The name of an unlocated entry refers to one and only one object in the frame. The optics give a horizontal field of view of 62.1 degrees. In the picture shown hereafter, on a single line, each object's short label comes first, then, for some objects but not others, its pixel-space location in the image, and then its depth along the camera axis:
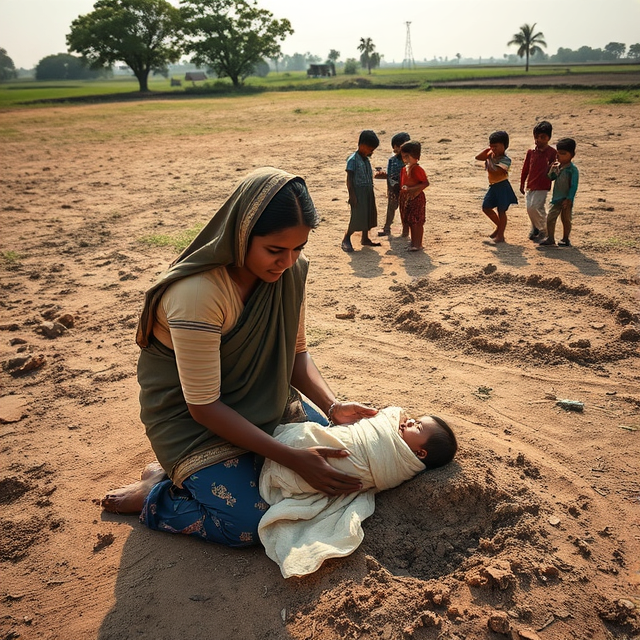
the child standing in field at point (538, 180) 5.93
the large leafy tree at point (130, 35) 42.81
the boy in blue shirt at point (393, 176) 6.42
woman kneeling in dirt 1.93
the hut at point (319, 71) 56.72
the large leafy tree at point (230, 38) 43.31
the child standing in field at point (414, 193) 5.80
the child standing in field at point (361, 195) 6.14
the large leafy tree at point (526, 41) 70.25
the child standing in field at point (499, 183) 5.86
